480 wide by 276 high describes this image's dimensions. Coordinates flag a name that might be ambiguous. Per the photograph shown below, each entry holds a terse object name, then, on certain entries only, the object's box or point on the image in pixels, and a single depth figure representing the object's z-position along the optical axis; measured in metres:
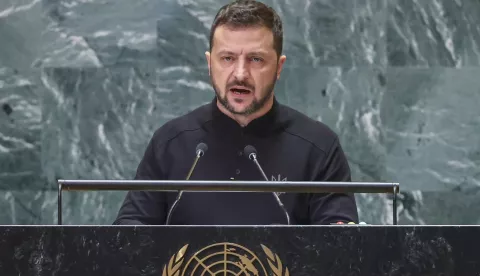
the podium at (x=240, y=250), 4.36
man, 6.50
